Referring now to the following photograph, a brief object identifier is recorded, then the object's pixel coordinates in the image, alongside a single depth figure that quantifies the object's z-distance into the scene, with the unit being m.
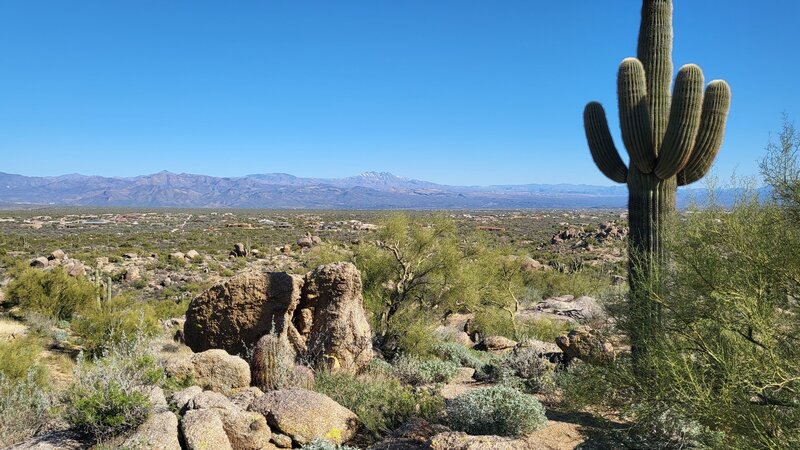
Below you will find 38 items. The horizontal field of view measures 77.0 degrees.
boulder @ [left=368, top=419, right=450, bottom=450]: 5.24
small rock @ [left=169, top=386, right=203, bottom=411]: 5.40
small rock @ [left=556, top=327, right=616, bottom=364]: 7.95
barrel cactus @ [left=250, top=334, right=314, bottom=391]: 7.04
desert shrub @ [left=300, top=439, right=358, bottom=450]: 4.88
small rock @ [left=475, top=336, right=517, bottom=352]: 13.03
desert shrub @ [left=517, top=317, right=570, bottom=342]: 14.53
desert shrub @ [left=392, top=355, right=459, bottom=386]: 8.63
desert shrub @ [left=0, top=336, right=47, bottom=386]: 6.93
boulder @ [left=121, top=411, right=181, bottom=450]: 4.42
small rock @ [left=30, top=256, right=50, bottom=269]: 23.26
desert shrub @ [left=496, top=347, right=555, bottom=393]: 8.39
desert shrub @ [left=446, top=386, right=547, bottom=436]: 5.77
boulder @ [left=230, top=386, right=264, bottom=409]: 6.13
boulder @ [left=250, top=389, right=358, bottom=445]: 5.46
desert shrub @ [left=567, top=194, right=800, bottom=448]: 3.88
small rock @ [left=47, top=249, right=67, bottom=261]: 26.34
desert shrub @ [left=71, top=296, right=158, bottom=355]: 9.68
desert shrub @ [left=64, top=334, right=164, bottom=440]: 4.61
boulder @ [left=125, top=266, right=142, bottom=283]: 23.95
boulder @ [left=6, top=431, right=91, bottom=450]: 4.45
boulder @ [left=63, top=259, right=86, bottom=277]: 20.95
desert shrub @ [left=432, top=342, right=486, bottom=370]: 10.55
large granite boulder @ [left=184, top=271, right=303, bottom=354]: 8.59
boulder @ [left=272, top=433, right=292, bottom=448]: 5.32
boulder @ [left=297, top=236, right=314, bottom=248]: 40.88
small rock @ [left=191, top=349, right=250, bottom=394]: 6.82
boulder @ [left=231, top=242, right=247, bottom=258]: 35.76
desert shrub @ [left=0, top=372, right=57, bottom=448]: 5.01
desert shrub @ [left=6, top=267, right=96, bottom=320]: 12.80
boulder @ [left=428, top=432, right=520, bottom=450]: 4.40
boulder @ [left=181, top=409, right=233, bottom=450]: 4.64
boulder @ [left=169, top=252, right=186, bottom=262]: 30.87
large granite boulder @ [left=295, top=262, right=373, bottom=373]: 8.38
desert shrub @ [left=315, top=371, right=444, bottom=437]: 6.00
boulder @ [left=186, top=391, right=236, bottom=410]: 5.27
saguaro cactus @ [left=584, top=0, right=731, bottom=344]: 7.75
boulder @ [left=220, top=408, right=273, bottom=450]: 5.12
